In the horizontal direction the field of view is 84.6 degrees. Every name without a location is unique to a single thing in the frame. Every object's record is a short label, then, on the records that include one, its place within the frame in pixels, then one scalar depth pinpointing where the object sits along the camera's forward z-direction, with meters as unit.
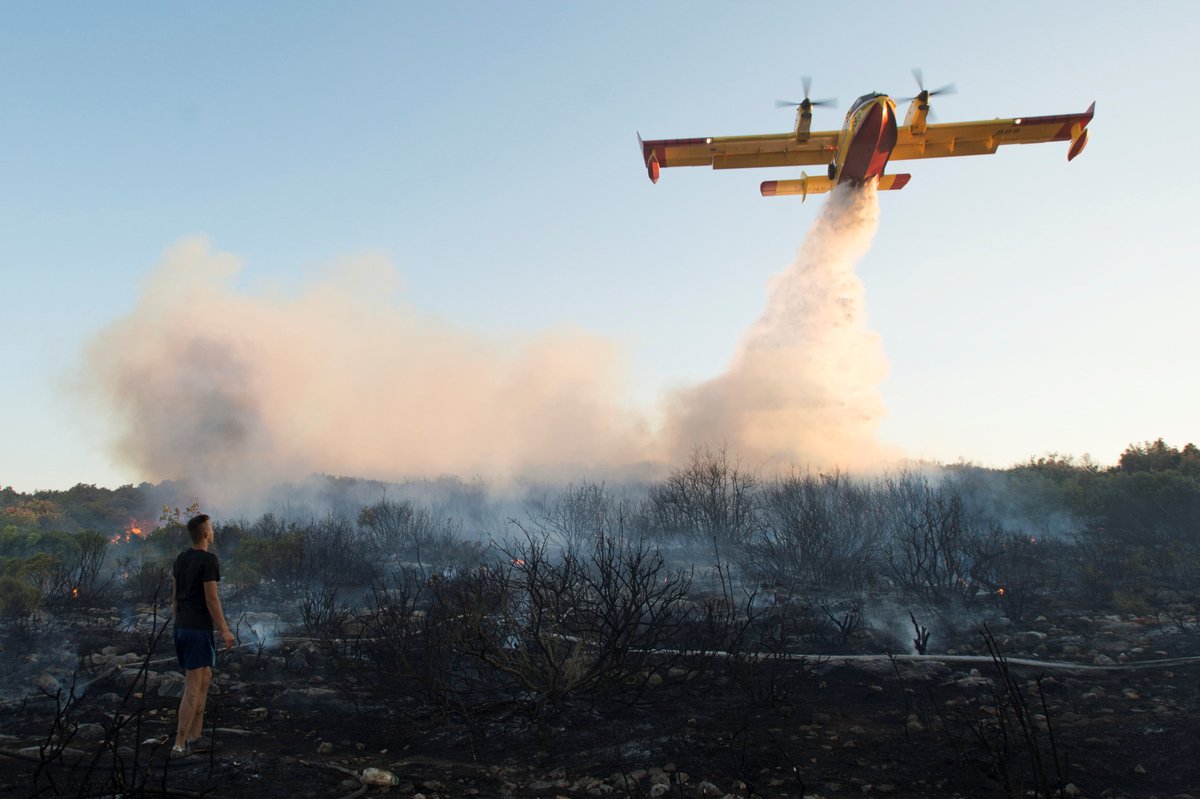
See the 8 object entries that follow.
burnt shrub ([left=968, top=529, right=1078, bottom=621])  10.78
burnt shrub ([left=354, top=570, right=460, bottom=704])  5.89
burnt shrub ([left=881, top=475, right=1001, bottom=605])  11.68
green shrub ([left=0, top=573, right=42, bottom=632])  9.91
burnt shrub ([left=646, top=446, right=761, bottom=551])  20.58
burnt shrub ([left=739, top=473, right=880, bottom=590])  14.04
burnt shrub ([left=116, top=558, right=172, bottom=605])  13.27
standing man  4.92
